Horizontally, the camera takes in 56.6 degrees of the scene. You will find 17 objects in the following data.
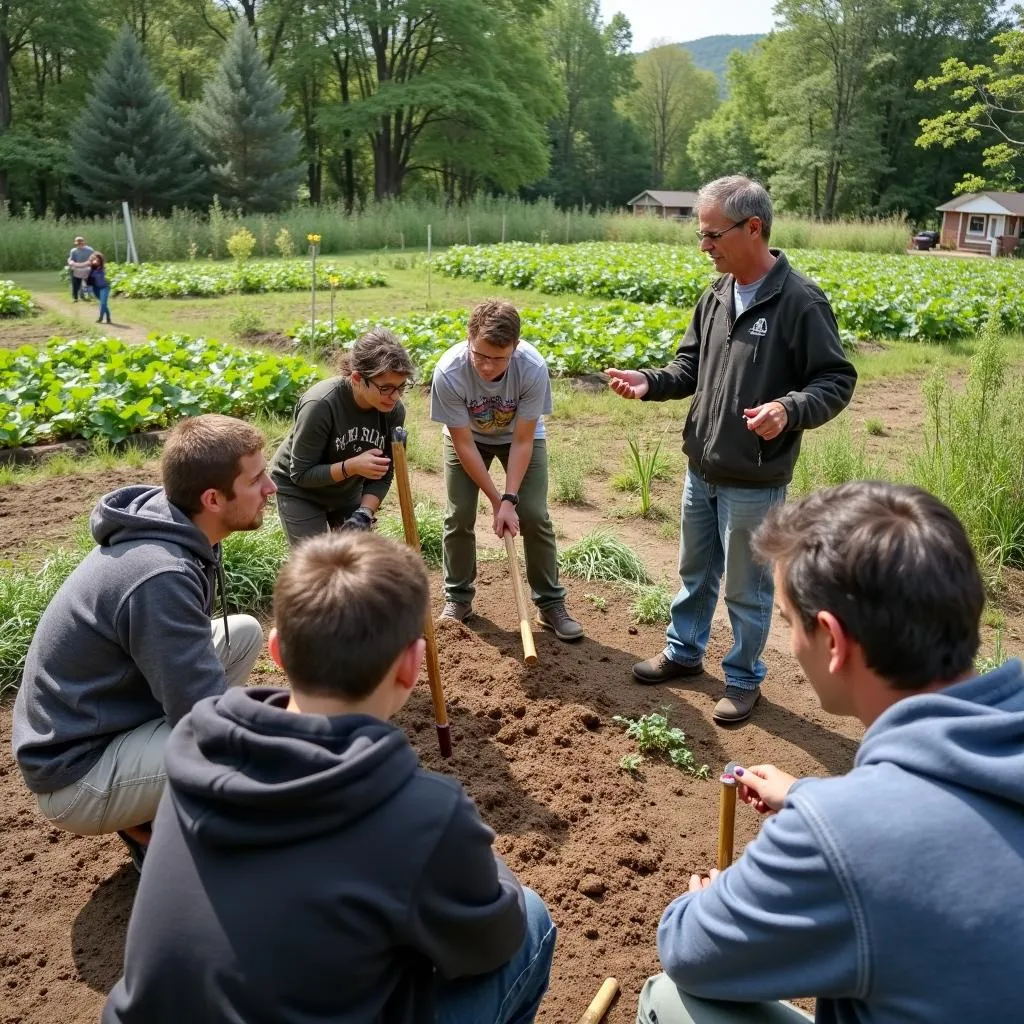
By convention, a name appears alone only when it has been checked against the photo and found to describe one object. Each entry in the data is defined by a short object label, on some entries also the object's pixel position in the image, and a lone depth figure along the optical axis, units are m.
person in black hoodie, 1.54
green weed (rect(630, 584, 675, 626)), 5.33
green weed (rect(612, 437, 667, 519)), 6.68
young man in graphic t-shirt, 4.51
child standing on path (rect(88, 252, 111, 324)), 15.44
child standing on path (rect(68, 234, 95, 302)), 18.20
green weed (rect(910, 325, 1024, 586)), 5.79
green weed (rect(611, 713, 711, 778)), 4.00
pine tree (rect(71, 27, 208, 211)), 35.62
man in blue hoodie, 1.42
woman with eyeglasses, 4.20
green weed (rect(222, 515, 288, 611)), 5.26
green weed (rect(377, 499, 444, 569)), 6.03
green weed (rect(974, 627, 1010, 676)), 4.57
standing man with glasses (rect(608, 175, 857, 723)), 3.88
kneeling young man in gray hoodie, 2.73
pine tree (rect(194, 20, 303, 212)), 37.94
